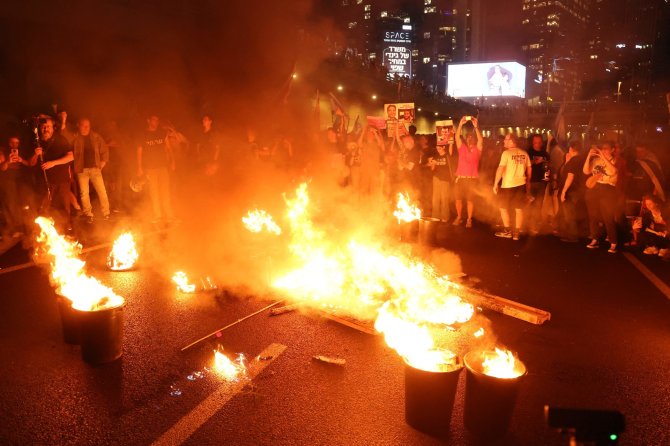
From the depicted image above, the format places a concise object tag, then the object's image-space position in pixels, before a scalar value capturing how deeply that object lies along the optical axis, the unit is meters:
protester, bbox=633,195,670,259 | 7.21
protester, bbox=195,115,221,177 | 9.08
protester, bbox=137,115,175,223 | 8.38
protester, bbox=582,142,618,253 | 7.04
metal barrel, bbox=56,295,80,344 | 3.83
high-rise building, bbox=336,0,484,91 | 61.56
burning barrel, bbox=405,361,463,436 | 2.73
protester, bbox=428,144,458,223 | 9.06
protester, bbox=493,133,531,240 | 7.93
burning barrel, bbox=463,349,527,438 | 2.70
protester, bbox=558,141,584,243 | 8.08
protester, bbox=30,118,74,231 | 7.54
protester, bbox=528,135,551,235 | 8.22
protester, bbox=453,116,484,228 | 8.57
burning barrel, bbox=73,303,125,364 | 3.52
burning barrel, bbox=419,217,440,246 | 7.05
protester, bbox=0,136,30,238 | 7.60
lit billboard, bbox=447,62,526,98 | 40.41
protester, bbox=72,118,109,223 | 8.27
